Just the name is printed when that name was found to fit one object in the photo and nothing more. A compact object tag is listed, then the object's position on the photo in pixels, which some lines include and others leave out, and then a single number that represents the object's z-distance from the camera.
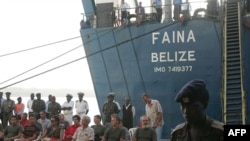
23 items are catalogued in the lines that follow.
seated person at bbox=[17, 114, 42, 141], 9.62
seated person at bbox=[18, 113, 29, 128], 11.47
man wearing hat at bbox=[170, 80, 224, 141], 3.23
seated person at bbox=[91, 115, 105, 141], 9.36
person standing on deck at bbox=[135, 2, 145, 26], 13.38
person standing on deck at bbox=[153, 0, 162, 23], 13.57
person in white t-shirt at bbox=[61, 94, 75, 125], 13.13
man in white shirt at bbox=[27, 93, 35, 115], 14.01
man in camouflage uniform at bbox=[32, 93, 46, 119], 13.52
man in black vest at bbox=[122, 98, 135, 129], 11.19
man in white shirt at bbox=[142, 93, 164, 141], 9.96
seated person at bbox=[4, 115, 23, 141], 10.32
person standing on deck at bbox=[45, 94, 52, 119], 13.66
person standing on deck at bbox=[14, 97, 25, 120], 14.12
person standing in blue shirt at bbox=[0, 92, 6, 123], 14.13
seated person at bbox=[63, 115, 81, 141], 9.40
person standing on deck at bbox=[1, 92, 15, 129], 13.91
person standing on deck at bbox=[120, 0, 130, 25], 13.84
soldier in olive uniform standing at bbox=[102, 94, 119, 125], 11.10
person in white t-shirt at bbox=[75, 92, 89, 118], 12.55
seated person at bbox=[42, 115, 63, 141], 9.78
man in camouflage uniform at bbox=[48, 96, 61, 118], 12.88
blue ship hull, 12.13
